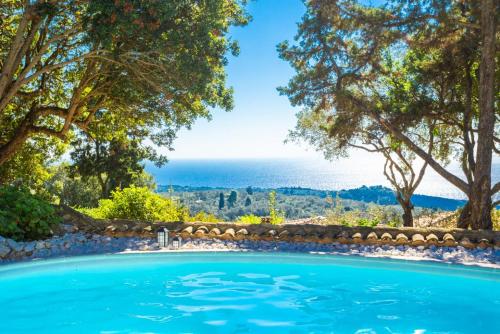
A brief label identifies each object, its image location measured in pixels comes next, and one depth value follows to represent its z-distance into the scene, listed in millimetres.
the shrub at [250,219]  14266
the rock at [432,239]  9727
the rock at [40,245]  9180
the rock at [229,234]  10625
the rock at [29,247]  8973
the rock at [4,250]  8582
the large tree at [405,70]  11539
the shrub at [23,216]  9453
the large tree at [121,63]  10680
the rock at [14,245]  8828
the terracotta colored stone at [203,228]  10919
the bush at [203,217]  14476
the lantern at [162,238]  9859
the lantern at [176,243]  9755
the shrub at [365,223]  13906
